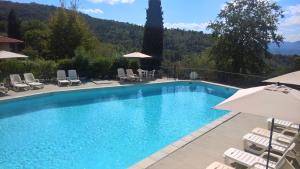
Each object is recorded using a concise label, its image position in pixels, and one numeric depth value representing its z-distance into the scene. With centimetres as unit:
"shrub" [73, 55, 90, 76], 1204
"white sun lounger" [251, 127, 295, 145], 459
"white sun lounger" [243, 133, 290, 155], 425
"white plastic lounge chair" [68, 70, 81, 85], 1115
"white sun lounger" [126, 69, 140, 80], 1208
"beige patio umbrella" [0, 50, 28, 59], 915
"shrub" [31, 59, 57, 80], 1090
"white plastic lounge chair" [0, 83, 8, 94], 884
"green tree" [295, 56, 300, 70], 1502
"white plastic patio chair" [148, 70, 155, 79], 1304
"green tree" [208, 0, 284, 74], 1437
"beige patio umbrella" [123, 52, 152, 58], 1251
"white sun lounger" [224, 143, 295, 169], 361
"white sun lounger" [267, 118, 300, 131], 532
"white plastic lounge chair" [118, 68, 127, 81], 1208
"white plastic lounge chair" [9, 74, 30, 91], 946
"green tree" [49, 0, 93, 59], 1666
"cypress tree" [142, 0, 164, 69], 1640
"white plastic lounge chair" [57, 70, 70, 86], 1080
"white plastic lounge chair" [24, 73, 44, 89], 985
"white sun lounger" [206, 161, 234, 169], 353
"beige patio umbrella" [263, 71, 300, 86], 497
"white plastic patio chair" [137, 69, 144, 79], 1254
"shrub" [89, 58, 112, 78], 1227
